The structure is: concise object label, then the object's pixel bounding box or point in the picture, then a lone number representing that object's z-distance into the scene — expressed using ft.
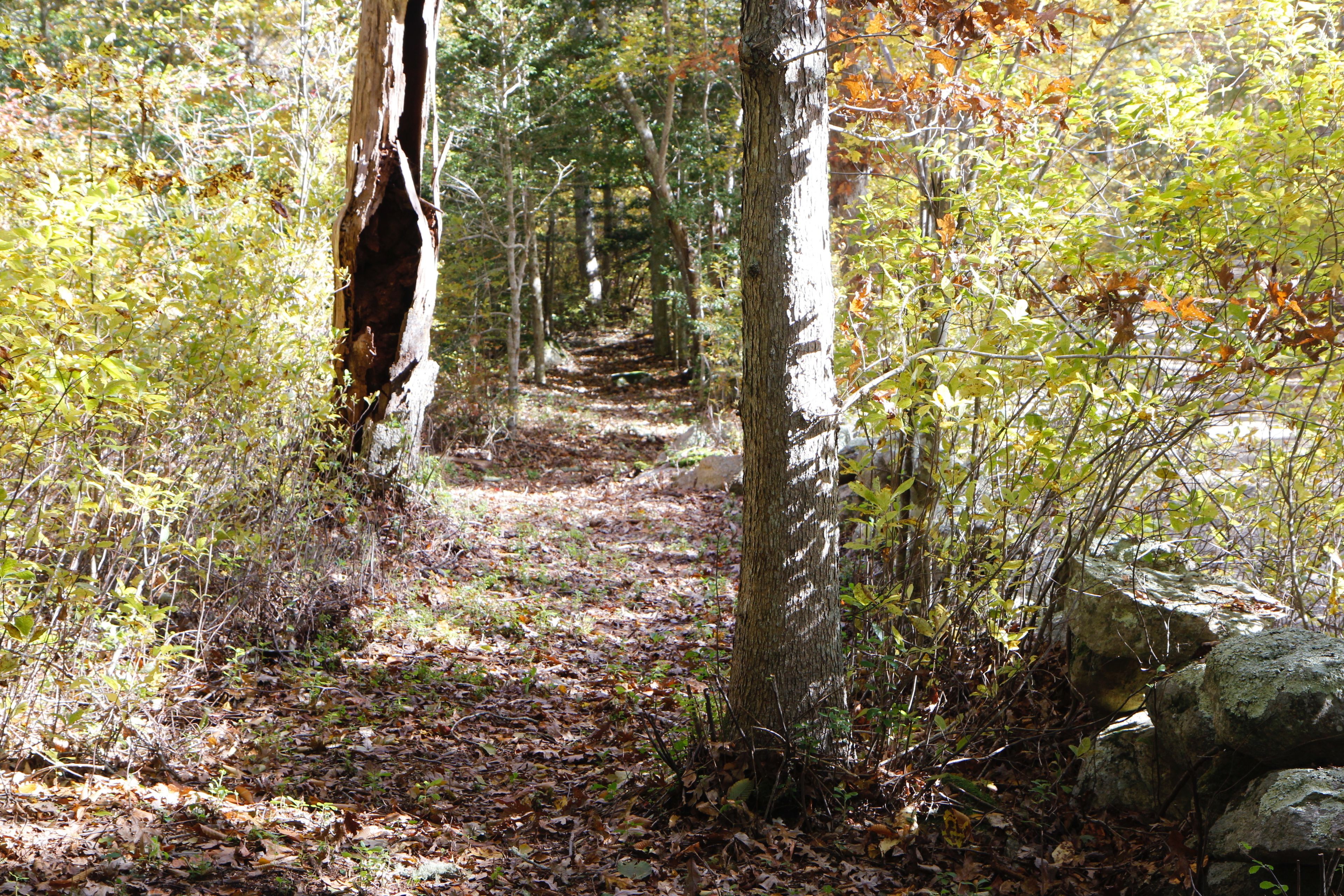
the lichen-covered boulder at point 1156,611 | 12.57
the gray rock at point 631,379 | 64.25
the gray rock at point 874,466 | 13.03
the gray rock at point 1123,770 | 11.53
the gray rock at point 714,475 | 36.24
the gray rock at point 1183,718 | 10.62
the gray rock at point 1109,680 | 12.87
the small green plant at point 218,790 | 11.50
